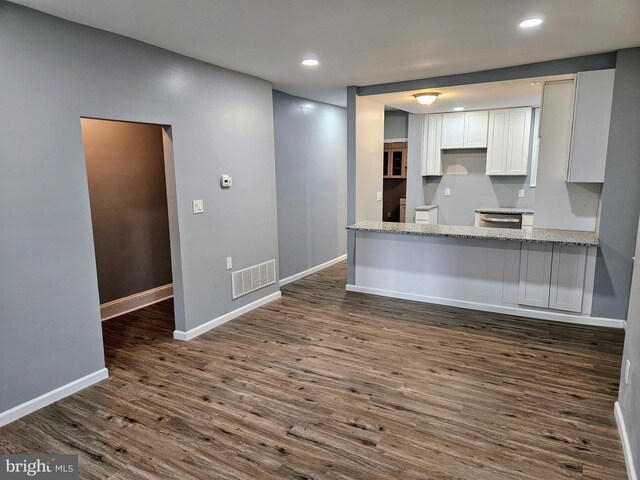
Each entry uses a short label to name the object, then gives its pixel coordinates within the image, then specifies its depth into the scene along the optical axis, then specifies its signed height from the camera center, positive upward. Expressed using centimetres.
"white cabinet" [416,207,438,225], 665 -57
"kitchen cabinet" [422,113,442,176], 664 +58
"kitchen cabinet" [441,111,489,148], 631 +82
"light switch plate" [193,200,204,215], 375 -21
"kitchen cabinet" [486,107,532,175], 602 +60
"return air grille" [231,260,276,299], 434 -107
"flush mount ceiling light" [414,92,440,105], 472 +98
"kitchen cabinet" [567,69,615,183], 363 +50
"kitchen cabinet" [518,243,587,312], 398 -96
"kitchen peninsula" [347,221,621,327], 401 -95
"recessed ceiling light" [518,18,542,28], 272 +108
